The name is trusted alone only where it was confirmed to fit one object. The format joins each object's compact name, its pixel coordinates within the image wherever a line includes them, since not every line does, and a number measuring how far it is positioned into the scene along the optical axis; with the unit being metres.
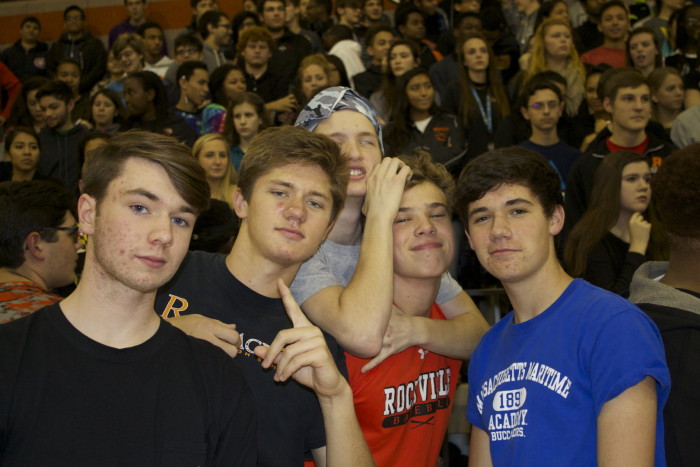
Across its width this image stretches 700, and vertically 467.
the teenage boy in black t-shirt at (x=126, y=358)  2.18
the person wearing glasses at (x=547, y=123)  7.29
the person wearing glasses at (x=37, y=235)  4.08
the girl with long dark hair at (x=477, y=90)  7.95
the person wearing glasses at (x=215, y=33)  10.49
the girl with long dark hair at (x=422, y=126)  7.35
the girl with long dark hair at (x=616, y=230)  5.36
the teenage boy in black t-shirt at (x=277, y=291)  2.73
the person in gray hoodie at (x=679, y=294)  2.68
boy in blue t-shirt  2.45
